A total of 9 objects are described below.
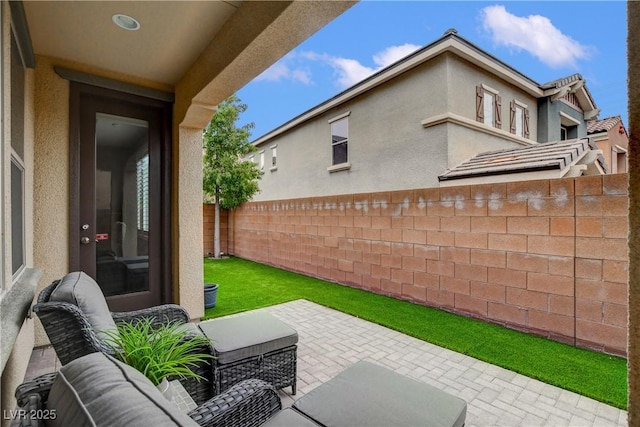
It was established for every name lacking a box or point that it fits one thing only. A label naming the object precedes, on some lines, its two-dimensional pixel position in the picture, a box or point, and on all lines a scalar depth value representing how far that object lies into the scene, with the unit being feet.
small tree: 31.53
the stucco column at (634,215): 2.32
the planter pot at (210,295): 15.52
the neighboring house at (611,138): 36.11
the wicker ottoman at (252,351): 7.49
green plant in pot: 5.15
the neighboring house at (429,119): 23.75
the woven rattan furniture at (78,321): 5.51
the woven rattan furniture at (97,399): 2.61
